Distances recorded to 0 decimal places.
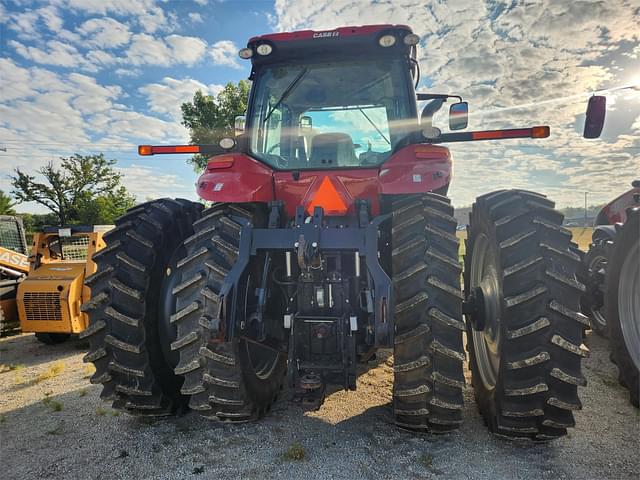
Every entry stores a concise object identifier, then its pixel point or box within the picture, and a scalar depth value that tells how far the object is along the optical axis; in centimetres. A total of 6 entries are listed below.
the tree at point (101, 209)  3634
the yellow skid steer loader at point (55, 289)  599
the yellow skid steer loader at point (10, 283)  661
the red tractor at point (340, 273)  256
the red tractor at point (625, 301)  336
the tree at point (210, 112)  2010
